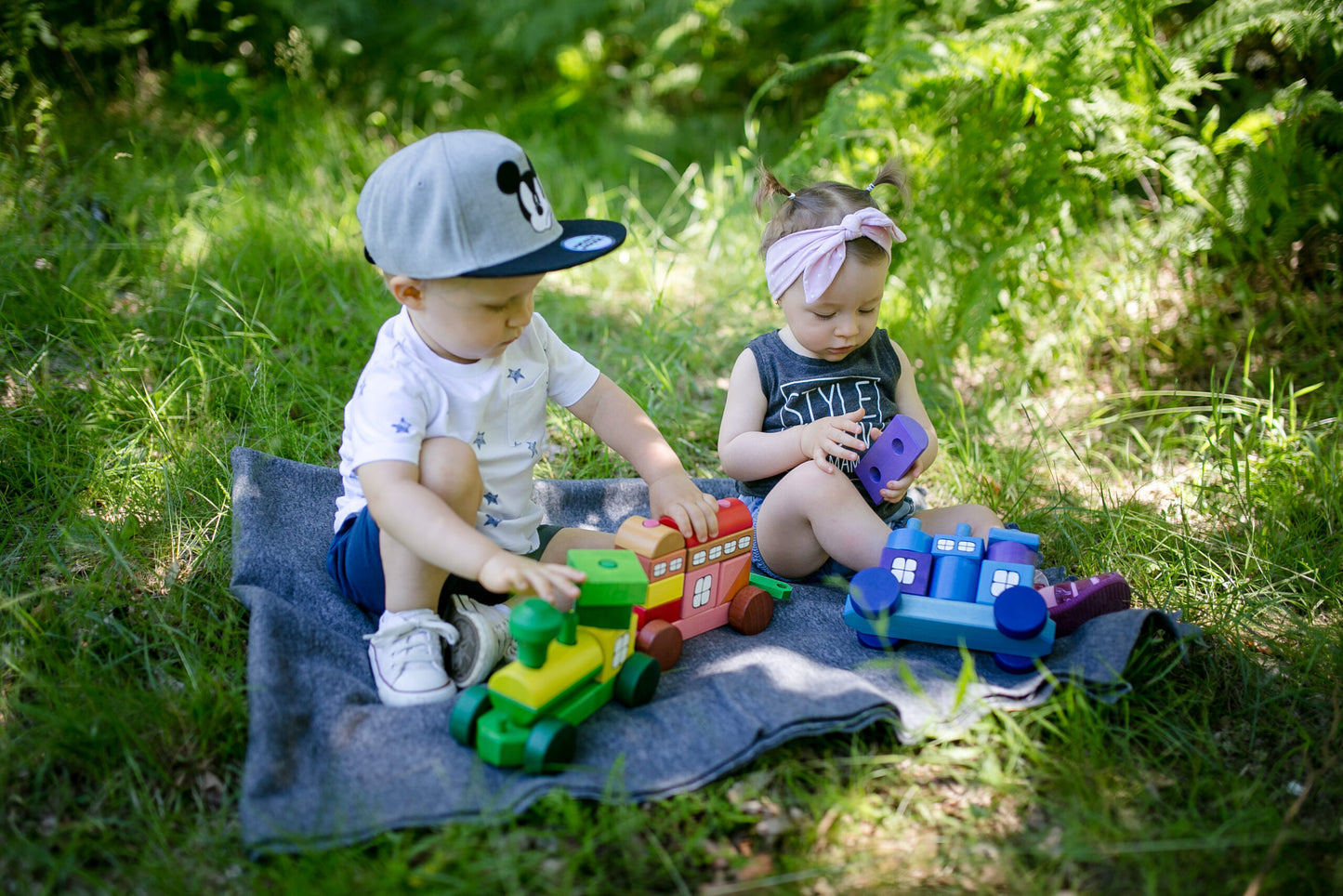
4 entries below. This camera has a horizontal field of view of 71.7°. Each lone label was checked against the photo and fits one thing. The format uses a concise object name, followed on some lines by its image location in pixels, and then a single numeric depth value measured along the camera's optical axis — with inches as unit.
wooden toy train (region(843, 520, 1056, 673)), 77.4
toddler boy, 70.8
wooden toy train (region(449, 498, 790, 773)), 65.6
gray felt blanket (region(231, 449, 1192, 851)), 63.3
